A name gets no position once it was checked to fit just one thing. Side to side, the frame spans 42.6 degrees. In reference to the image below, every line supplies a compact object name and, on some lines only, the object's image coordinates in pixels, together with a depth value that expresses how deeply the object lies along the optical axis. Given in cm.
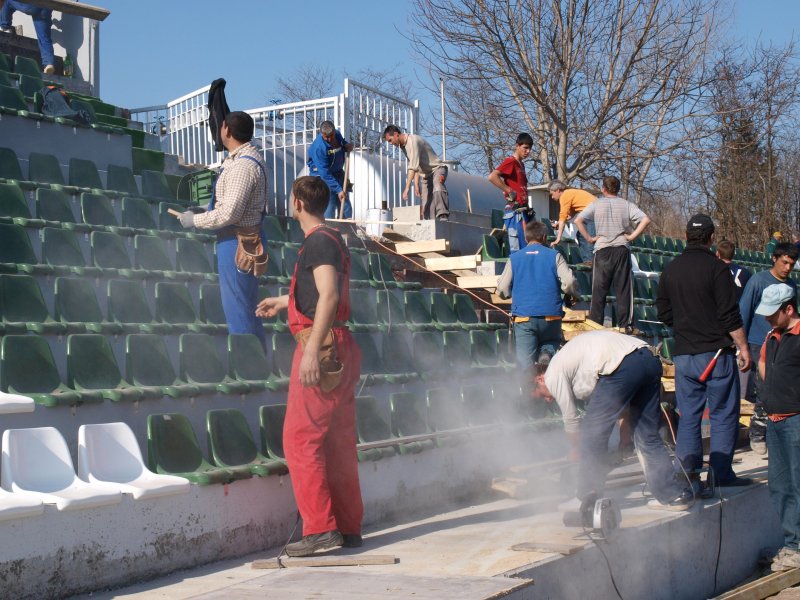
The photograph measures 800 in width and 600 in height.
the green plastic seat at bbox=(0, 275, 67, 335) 564
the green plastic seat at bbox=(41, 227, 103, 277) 670
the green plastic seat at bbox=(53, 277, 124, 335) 591
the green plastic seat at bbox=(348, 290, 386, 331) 789
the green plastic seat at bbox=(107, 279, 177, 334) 620
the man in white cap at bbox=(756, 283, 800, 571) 600
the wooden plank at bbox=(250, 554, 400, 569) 447
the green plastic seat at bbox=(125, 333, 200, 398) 540
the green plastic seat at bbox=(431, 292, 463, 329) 884
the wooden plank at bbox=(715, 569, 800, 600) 601
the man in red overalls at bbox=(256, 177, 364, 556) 456
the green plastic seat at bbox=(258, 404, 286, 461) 537
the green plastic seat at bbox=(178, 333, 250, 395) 569
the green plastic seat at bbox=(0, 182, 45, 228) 742
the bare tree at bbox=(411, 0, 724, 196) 1805
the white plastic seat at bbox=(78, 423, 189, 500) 449
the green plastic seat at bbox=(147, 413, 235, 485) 478
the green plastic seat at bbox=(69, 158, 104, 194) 888
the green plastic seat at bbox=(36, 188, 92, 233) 770
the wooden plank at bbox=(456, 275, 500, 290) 999
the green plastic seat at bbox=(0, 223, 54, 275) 645
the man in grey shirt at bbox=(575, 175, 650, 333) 931
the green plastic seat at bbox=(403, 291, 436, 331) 847
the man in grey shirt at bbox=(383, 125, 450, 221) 1182
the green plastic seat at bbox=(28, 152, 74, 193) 862
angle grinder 509
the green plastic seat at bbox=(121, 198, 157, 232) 830
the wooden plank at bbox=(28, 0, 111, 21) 1388
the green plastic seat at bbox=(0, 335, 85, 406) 480
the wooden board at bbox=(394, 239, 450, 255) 1061
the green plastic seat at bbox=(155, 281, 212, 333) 652
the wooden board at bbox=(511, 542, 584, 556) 479
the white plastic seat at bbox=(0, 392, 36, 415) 443
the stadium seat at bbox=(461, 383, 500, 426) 707
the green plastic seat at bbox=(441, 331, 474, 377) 781
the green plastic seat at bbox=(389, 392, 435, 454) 622
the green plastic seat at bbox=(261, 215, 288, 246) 927
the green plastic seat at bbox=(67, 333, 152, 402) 508
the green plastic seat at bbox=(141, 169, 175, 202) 973
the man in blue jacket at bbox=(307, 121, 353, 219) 1115
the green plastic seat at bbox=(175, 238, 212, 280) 766
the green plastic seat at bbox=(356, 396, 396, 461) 598
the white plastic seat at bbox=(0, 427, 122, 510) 419
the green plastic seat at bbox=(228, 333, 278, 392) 588
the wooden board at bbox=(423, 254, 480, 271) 1030
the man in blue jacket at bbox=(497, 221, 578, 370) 743
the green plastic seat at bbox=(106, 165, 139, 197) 930
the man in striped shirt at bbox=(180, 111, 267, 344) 571
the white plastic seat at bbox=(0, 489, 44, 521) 392
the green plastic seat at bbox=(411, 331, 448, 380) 757
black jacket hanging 633
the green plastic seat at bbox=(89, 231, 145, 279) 700
